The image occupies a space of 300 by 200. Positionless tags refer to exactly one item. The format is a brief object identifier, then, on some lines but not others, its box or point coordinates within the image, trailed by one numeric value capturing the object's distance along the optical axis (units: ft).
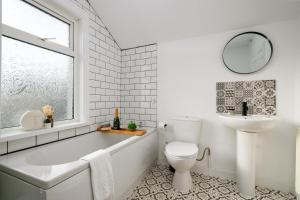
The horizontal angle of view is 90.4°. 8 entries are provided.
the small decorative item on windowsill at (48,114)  5.09
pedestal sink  5.28
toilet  5.34
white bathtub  2.94
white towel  3.63
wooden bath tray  6.56
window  4.47
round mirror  5.90
